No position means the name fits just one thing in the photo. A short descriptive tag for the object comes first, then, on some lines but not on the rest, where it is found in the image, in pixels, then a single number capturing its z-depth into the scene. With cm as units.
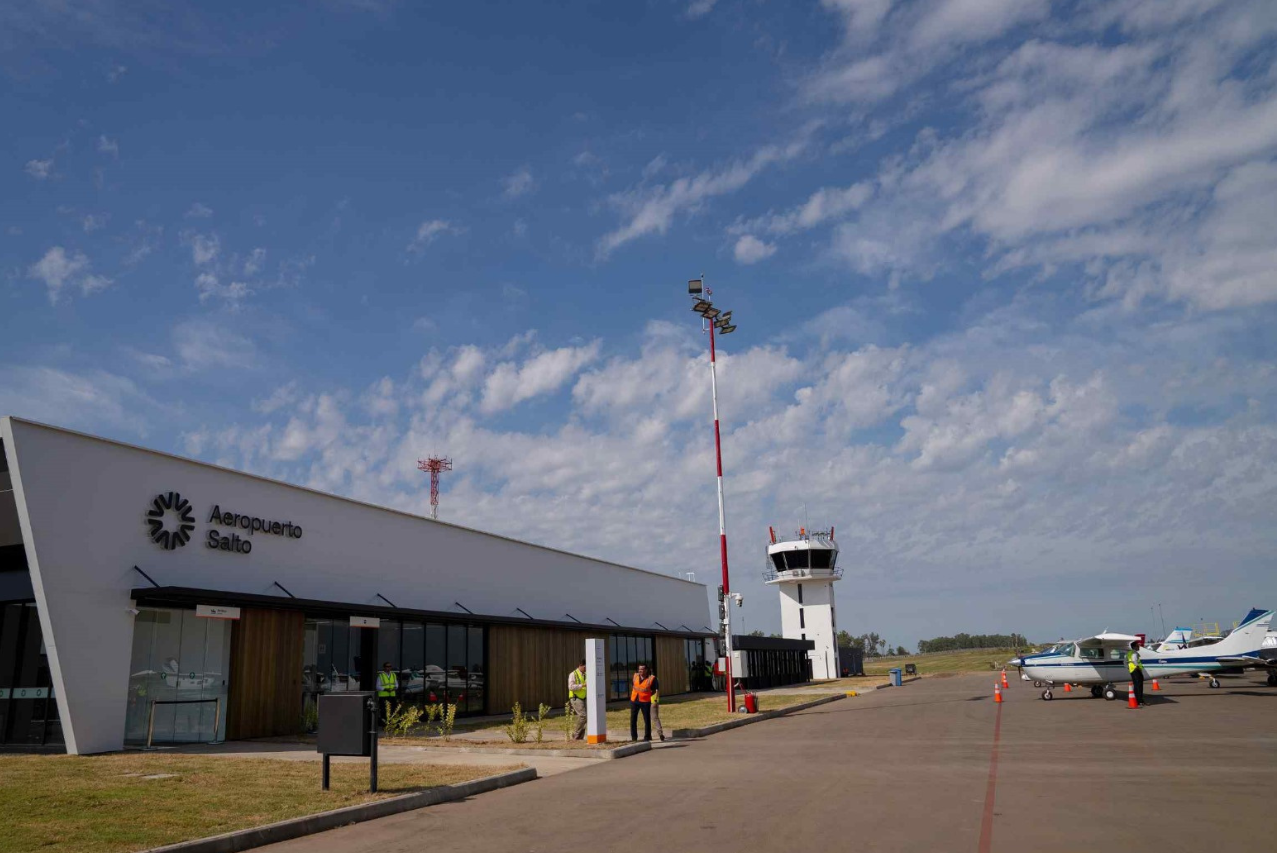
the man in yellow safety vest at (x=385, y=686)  2258
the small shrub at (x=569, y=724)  1967
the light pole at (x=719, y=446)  2773
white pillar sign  1822
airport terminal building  1659
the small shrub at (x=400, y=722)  1991
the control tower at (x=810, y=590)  7112
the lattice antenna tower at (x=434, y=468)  5340
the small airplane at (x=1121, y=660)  3162
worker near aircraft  2747
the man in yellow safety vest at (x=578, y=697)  1917
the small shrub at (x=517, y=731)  1861
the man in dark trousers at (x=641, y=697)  1905
